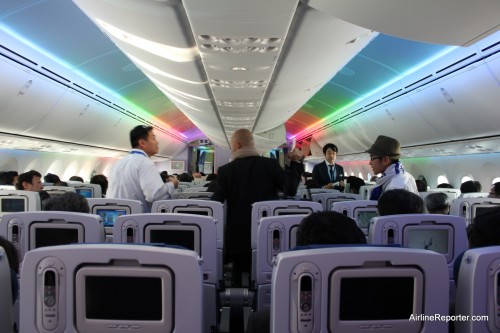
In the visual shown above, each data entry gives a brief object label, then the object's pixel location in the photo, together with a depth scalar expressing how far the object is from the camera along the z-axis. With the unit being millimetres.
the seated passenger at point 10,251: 2619
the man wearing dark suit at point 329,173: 9805
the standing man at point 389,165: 5000
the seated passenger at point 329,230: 2393
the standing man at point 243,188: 5055
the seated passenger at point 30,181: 7870
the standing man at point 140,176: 5141
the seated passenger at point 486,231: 2486
